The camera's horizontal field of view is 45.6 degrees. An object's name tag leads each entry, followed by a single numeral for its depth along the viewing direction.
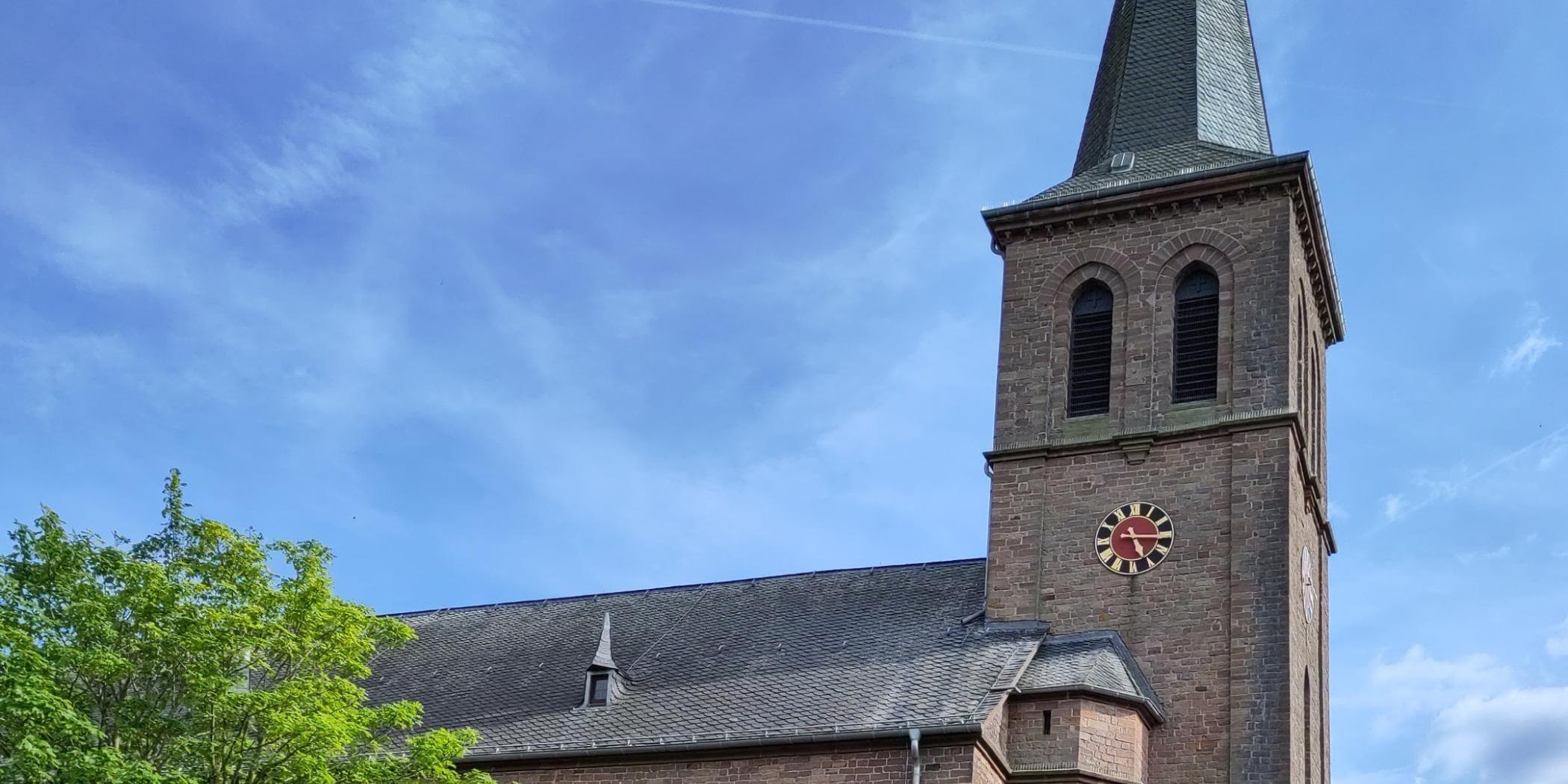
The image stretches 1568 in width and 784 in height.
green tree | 23.09
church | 27.23
